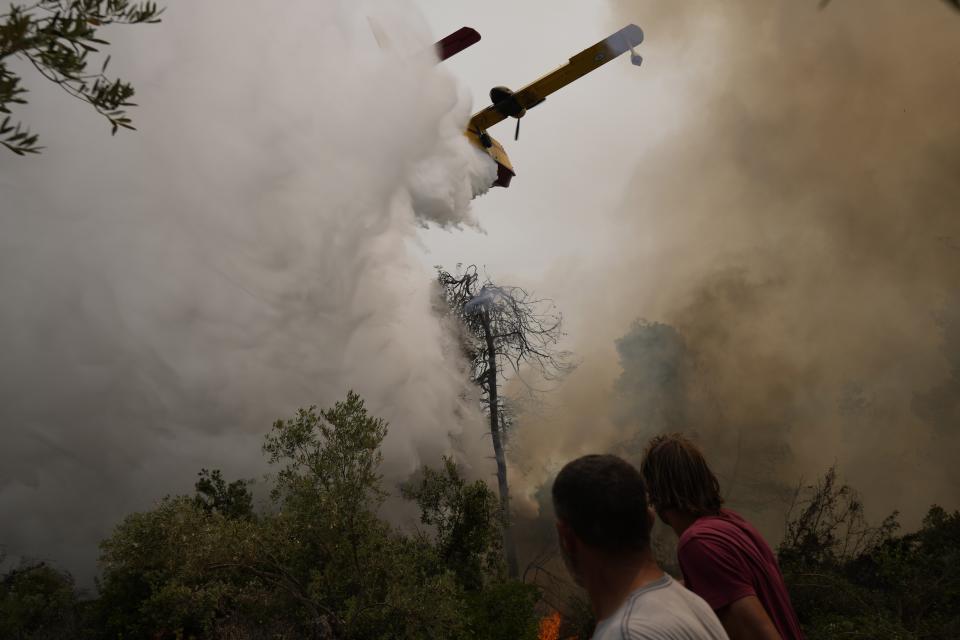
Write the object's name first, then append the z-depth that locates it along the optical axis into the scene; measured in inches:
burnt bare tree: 948.0
